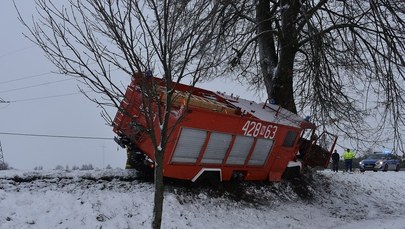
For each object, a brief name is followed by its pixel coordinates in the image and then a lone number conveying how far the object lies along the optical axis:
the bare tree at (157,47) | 6.03
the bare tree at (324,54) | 13.04
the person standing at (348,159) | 29.10
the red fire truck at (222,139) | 10.94
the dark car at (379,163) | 34.05
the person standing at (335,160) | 27.45
